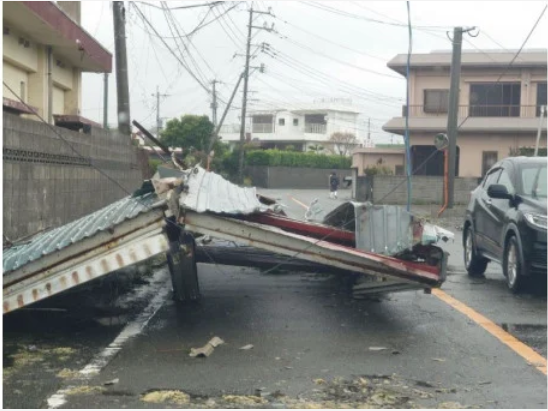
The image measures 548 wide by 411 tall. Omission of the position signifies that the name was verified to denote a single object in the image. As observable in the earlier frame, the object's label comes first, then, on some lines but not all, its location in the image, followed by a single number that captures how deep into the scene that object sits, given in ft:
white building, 308.19
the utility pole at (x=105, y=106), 162.81
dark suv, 33.09
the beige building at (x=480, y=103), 140.67
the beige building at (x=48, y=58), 50.90
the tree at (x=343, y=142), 306.96
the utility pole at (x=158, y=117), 223.73
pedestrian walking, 164.45
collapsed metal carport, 24.34
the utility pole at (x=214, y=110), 225.64
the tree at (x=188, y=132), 175.63
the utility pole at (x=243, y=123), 187.73
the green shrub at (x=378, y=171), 141.90
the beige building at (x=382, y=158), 160.56
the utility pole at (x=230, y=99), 134.29
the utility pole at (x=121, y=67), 67.10
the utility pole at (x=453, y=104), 89.76
